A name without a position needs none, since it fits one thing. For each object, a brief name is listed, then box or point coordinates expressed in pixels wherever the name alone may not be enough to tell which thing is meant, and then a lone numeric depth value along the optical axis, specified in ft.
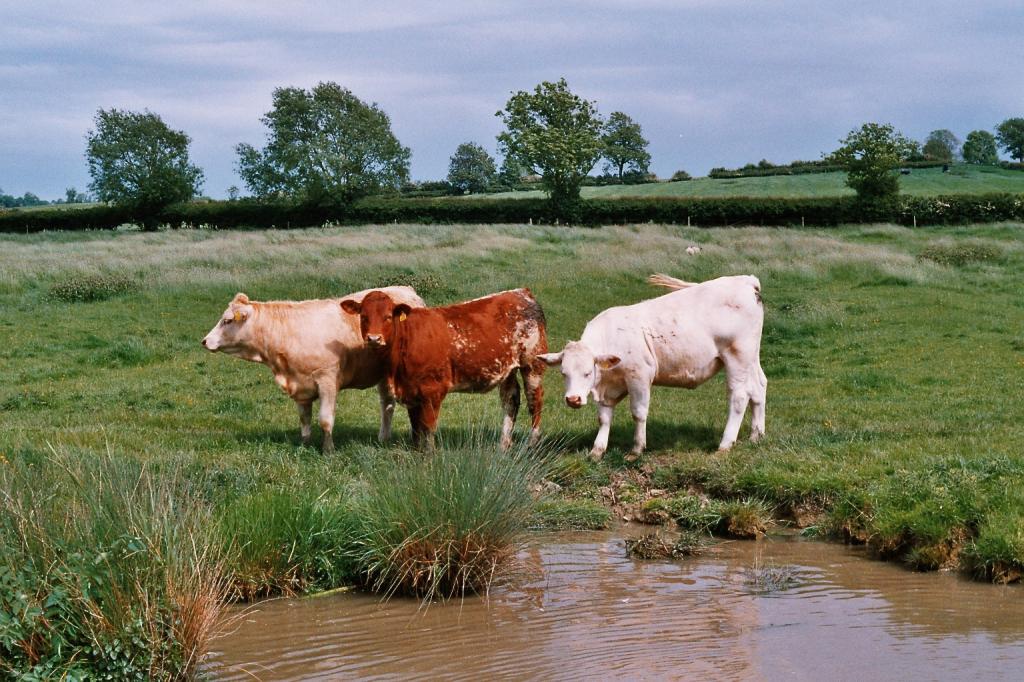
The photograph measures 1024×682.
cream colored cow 44.29
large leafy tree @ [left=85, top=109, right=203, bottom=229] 281.74
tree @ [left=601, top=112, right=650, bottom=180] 400.88
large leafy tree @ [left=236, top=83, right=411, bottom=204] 281.54
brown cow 42.16
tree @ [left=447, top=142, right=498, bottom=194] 387.96
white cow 43.75
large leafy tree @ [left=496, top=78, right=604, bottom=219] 257.55
